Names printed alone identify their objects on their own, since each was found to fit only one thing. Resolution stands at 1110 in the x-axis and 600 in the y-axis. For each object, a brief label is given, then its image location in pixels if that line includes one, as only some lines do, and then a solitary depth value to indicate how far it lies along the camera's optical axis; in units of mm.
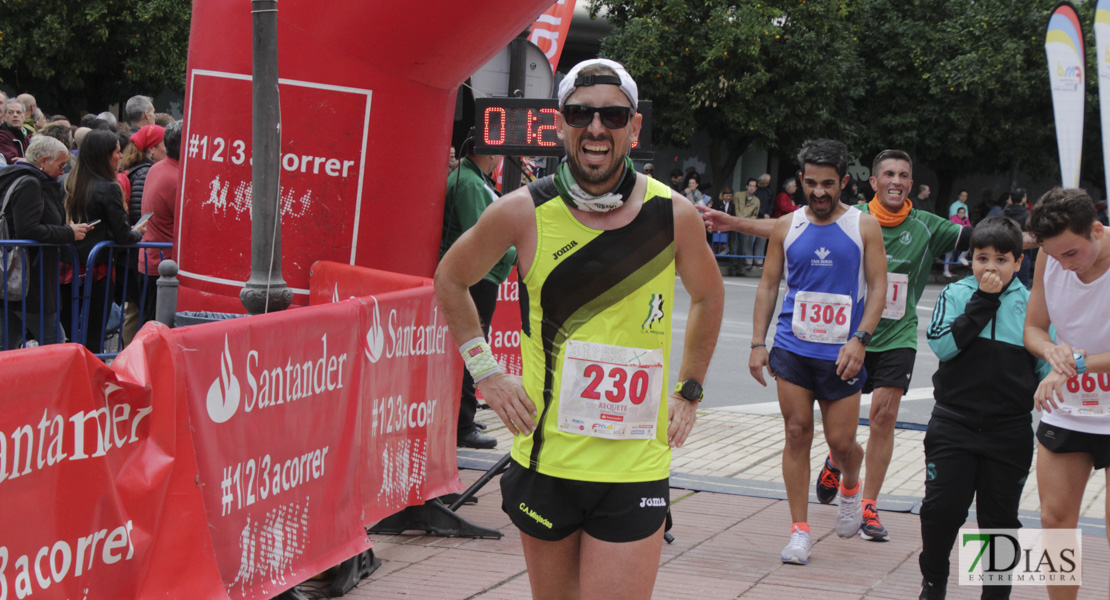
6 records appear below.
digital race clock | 6949
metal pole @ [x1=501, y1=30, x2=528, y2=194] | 8359
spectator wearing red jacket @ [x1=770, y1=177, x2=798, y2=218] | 23875
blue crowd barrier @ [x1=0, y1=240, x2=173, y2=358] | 7824
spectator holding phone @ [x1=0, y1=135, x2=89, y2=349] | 7879
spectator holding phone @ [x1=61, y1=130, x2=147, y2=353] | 8320
